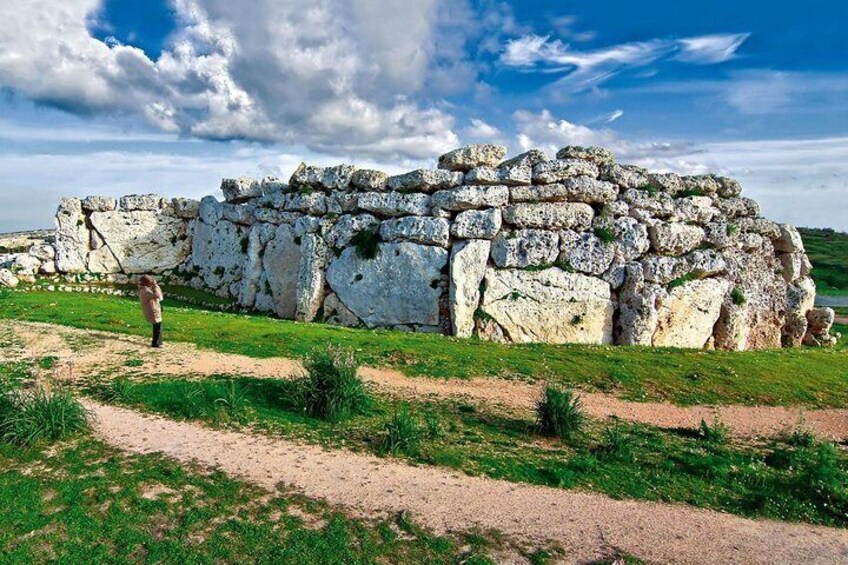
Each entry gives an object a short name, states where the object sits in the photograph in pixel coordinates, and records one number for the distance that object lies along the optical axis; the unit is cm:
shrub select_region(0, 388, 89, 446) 1124
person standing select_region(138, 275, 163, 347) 1983
